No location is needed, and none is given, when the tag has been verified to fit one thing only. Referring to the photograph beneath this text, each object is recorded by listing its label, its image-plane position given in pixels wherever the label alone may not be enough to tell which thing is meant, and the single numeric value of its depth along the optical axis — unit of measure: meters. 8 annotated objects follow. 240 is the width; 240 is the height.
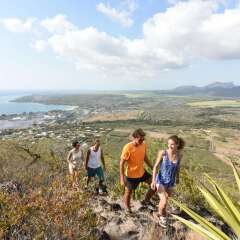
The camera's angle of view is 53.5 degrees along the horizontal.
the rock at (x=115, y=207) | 3.70
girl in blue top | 3.25
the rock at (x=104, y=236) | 2.92
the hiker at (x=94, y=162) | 4.73
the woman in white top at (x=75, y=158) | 4.95
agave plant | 1.68
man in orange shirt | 3.54
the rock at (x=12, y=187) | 3.85
